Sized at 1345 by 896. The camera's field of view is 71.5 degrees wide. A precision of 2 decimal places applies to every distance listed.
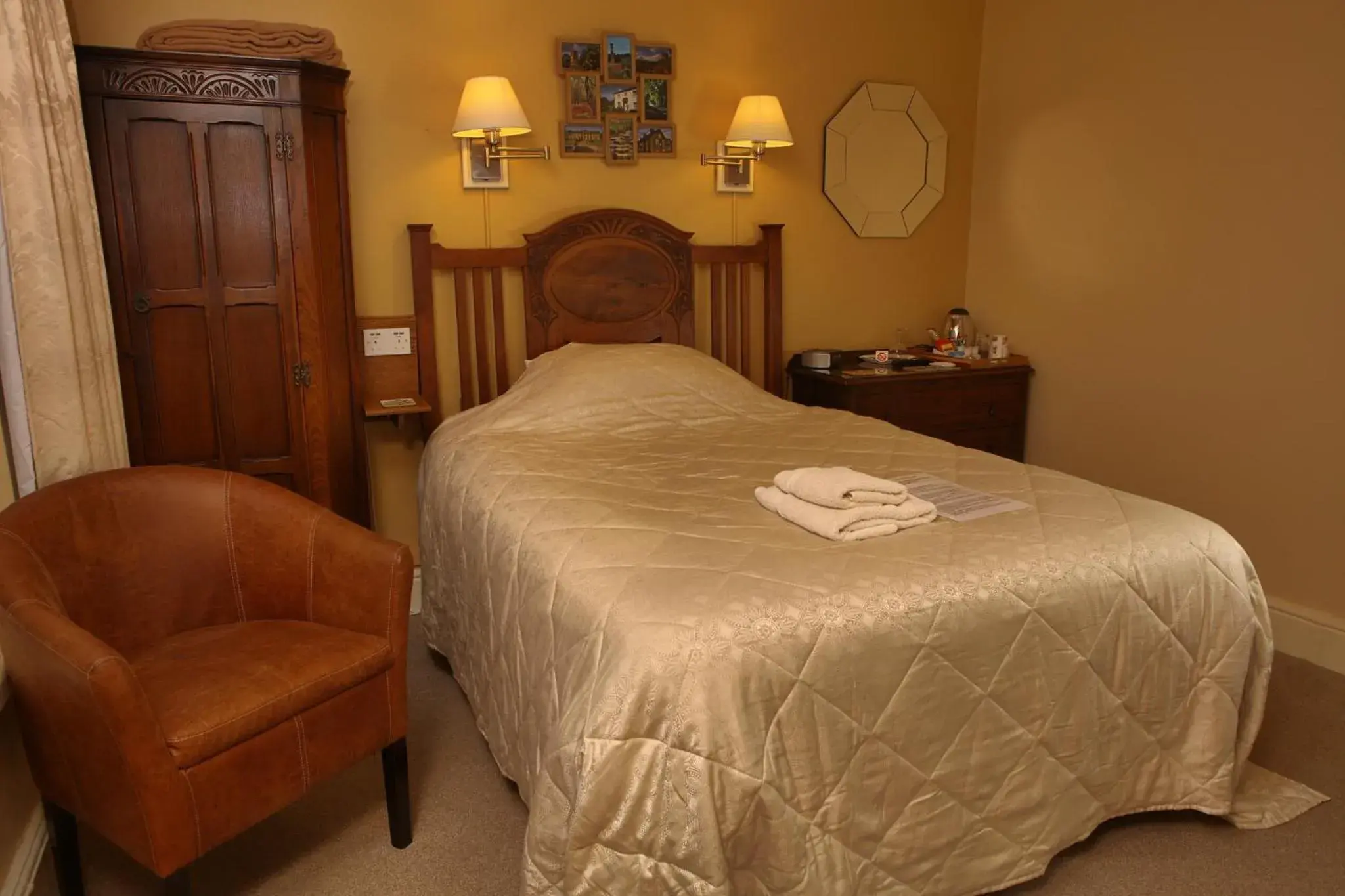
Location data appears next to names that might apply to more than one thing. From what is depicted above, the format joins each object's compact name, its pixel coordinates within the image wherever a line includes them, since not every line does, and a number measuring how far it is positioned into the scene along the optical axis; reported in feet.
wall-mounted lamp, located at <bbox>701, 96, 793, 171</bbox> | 10.98
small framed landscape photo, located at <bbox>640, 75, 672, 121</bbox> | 11.19
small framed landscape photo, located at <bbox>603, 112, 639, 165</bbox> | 11.10
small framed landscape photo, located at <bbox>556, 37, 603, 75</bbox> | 10.70
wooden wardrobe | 8.10
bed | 4.75
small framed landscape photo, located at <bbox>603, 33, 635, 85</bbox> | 10.87
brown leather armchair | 5.07
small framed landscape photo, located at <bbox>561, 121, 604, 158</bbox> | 10.91
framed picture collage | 10.83
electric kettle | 13.02
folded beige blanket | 9.00
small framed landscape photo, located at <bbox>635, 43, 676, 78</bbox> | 11.09
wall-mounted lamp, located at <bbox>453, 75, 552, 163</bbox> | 9.68
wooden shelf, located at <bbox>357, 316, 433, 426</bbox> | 10.36
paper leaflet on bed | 6.66
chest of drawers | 11.48
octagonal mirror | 12.42
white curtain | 6.19
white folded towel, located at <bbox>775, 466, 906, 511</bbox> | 6.40
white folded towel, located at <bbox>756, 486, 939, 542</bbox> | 6.13
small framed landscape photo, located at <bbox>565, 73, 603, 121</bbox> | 10.82
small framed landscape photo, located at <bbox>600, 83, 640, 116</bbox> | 11.02
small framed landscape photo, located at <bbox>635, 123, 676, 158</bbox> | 11.29
